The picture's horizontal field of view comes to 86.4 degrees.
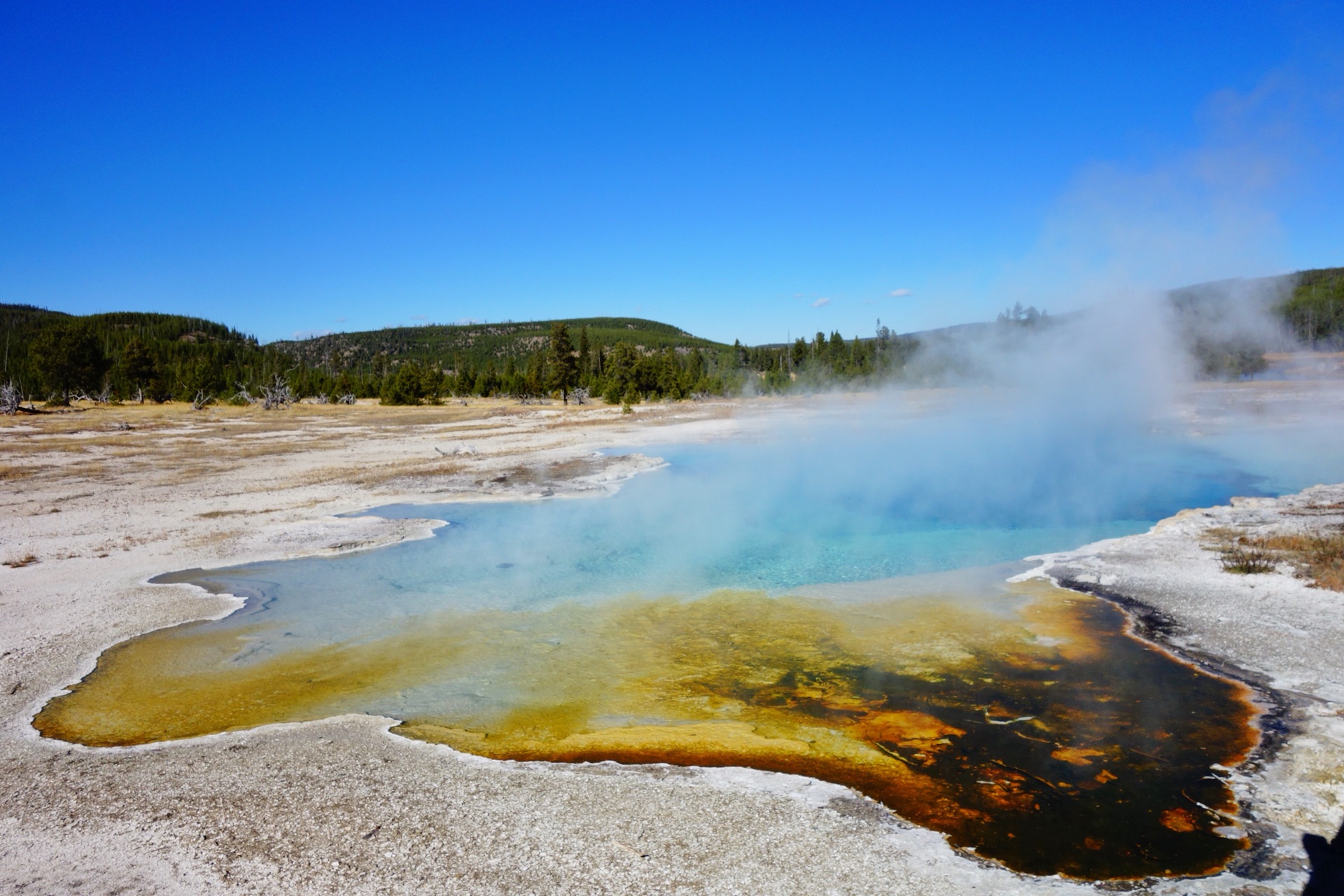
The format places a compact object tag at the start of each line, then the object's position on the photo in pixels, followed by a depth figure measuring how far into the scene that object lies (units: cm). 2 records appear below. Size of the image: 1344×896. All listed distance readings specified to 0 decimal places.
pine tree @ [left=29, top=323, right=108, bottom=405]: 5291
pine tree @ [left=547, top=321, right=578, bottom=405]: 5800
